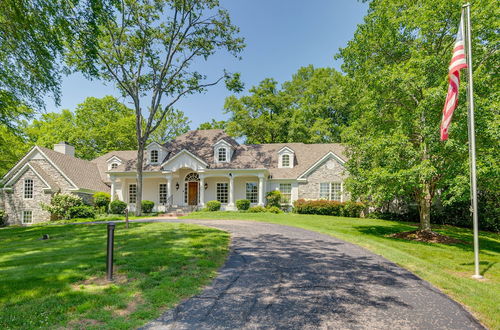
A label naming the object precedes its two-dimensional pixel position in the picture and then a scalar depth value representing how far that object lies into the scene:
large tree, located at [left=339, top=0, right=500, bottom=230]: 11.12
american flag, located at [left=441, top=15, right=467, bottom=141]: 7.80
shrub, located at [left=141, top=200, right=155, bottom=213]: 24.17
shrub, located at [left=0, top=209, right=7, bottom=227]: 23.08
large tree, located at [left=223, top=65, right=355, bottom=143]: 35.68
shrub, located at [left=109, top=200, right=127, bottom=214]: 23.17
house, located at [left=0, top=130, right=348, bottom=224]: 23.53
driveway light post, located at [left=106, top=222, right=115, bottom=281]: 5.50
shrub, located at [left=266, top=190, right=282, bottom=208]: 23.83
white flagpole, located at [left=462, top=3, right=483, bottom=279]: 7.53
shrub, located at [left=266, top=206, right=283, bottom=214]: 22.11
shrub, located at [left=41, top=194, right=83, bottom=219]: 21.64
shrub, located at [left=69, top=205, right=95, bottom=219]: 21.19
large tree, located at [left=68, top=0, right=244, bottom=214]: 21.75
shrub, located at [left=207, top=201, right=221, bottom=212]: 23.36
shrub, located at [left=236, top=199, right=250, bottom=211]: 23.21
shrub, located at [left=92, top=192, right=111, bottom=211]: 24.08
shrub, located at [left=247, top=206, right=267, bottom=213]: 22.16
